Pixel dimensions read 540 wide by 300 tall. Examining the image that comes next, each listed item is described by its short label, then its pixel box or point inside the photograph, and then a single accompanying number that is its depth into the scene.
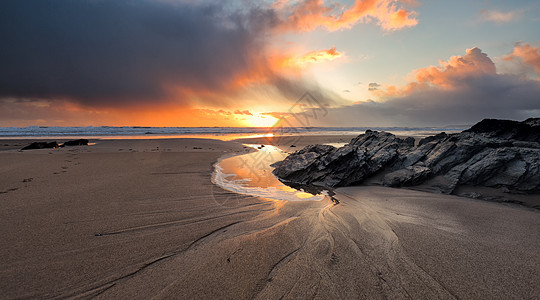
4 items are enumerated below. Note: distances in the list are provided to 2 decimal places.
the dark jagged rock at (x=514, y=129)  8.49
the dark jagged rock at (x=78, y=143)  18.60
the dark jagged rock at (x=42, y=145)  15.92
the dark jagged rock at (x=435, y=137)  9.02
